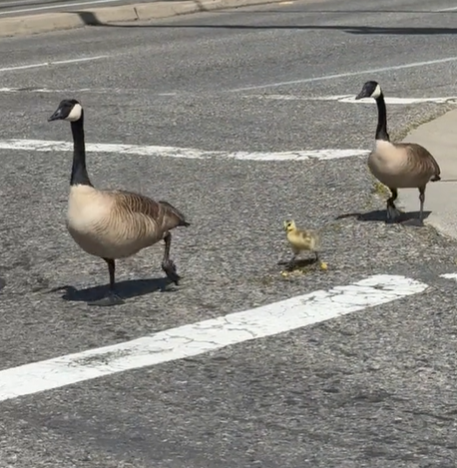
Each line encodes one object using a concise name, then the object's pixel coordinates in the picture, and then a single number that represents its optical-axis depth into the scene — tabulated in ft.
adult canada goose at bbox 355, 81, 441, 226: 27.02
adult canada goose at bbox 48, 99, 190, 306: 22.31
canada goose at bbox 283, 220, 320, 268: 24.89
